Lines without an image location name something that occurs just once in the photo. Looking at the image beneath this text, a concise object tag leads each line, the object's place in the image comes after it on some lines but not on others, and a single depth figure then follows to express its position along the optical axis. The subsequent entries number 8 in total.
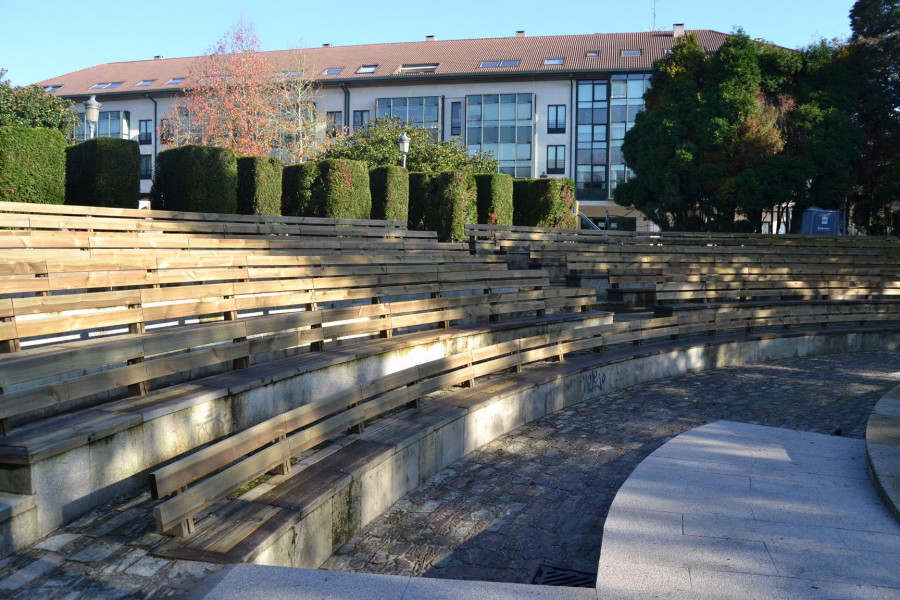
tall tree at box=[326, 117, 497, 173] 30.66
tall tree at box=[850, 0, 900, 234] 24.91
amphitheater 3.76
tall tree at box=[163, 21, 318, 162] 35.91
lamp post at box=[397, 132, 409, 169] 22.04
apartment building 46.03
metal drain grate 4.39
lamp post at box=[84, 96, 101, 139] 18.70
